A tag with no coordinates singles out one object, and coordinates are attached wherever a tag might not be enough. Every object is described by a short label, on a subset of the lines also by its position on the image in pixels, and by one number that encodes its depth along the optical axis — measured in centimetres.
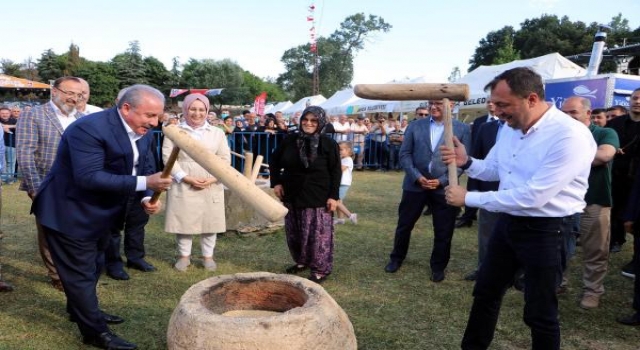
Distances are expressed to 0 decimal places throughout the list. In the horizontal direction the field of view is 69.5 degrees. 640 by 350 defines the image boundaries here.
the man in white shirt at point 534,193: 241
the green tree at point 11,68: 4903
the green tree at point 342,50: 4891
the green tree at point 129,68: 4625
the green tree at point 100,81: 4094
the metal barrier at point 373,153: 1413
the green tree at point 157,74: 4878
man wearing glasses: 402
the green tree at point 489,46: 4550
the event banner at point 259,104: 1814
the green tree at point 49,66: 4928
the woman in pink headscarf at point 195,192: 459
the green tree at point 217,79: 5344
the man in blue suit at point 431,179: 460
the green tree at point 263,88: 7022
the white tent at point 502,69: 1202
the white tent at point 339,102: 2075
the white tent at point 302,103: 2326
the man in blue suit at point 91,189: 277
